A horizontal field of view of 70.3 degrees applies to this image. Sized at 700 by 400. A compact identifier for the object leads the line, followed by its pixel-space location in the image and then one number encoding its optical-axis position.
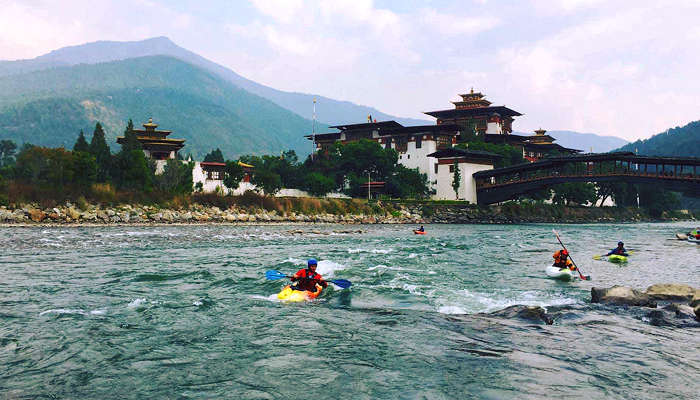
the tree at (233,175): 67.88
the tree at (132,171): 55.69
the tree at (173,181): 58.38
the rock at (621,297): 13.07
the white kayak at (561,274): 18.81
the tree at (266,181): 67.56
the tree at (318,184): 74.62
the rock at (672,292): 13.73
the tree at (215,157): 103.38
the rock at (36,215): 41.88
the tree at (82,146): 58.95
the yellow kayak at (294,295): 13.81
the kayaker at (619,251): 25.27
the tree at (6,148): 104.66
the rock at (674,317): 11.16
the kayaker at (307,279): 14.16
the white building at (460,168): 78.19
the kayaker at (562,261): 19.45
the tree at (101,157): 58.09
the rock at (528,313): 11.39
